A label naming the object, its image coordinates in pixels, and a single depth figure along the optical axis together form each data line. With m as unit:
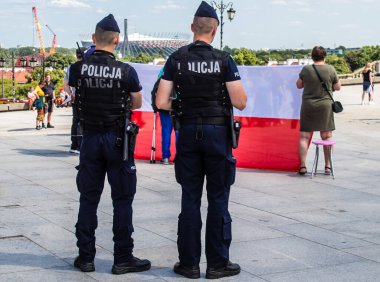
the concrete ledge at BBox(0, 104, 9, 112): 32.00
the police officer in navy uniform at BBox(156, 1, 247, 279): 5.62
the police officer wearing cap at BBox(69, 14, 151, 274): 5.74
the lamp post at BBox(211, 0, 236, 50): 43.69
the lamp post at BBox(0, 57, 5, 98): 54.63
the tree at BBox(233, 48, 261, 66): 97.00
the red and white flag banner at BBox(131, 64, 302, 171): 11.61
